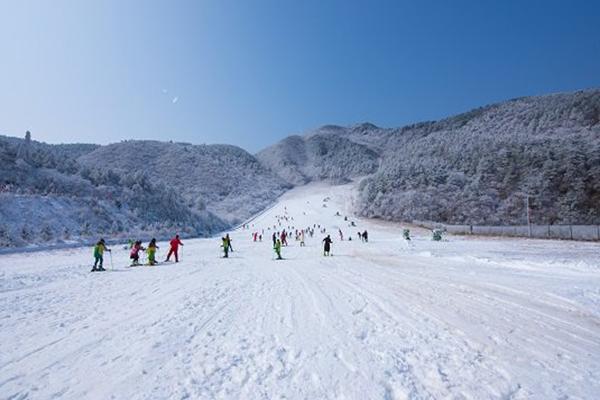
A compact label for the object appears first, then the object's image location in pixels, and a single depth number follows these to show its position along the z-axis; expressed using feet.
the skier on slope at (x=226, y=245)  75.01
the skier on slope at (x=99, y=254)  53.07
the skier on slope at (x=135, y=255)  61.35
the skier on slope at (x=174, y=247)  68.28
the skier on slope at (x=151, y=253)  60.93
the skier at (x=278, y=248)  72.32
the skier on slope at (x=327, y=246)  77.51
